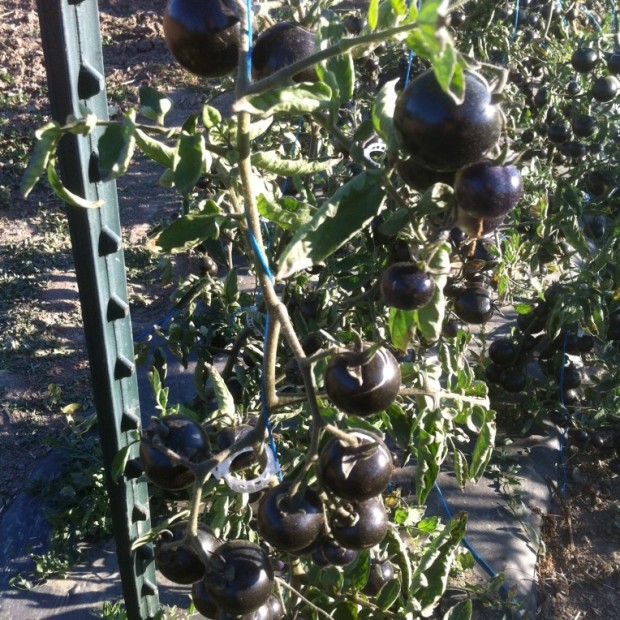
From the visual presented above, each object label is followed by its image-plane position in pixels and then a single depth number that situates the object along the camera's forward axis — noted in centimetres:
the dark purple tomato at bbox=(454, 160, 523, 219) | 69
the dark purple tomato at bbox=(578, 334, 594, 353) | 254
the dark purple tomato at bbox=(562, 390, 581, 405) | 275
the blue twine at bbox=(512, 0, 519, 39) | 287
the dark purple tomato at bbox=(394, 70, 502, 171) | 66
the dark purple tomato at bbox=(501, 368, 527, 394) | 263
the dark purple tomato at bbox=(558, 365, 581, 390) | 267
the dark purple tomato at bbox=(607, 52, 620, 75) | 233
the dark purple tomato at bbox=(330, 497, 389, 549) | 95
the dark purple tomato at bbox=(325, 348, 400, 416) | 84
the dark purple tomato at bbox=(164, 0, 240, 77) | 81
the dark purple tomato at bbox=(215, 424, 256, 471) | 112
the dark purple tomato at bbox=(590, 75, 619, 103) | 239
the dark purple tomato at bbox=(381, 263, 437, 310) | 81
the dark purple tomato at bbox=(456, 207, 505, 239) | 73
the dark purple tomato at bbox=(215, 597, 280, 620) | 109
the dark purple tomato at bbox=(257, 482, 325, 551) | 92
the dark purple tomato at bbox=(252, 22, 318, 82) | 83
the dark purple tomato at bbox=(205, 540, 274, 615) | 99
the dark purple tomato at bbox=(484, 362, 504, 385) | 270
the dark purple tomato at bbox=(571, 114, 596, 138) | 249
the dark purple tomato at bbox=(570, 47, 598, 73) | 247
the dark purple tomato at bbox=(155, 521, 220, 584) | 110
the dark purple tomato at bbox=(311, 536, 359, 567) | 103
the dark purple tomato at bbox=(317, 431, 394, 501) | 88
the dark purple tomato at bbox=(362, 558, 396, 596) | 134
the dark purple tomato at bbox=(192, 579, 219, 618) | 111
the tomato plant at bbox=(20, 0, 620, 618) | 69
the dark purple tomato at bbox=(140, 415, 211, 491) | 102
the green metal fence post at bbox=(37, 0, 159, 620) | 105
